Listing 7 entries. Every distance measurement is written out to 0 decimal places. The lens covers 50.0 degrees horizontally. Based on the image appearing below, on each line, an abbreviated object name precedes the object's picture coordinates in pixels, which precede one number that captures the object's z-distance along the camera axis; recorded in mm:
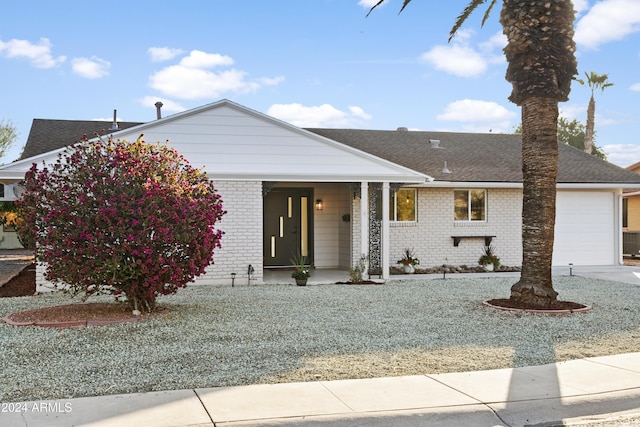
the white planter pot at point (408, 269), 18094
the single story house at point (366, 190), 15305
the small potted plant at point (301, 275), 15141
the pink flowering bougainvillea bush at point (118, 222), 9547
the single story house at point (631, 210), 26841
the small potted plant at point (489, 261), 18719
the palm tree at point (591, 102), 42219
